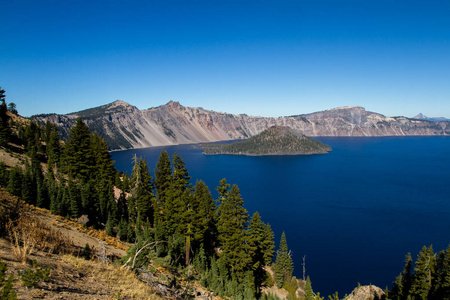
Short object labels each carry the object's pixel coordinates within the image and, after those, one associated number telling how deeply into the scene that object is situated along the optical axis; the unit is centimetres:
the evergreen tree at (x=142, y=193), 4719
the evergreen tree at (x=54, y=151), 5676
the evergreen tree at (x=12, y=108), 10341
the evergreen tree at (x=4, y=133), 5625
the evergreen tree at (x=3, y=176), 4055
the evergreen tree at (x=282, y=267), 4899
